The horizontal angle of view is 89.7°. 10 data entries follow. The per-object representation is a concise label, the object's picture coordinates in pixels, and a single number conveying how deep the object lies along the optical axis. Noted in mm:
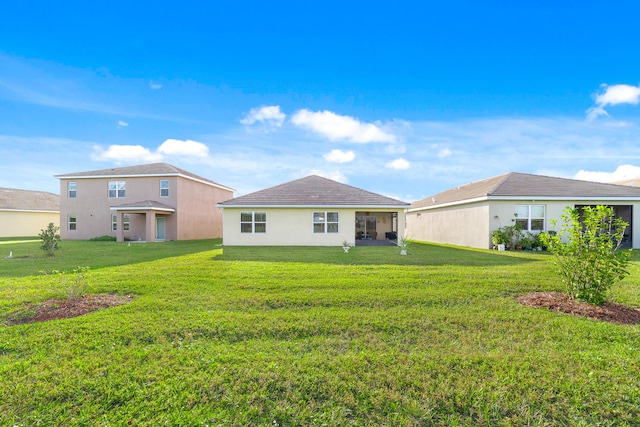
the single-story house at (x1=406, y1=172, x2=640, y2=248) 17844
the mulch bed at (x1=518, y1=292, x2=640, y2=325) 5531
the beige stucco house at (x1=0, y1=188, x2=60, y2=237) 32781
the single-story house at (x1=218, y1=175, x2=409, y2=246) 18906
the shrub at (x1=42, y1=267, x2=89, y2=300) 6410
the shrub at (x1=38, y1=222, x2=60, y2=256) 14109
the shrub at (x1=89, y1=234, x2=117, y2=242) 25438
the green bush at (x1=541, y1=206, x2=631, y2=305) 5918
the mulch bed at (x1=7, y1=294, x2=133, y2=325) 5504
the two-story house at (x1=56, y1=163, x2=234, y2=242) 25828
